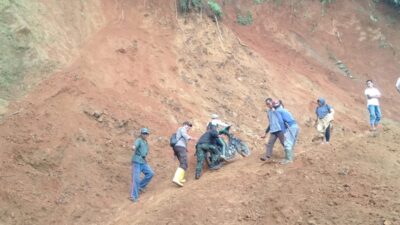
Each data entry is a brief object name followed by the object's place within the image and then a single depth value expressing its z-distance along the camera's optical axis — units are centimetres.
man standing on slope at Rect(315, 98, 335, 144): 1120
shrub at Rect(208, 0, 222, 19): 1748
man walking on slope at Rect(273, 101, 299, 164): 955
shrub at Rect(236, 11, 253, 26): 1938
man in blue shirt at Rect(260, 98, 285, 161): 973
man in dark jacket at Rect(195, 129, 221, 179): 1048
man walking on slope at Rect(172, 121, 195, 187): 1042
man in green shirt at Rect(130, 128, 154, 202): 1027
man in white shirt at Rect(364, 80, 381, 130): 1235
